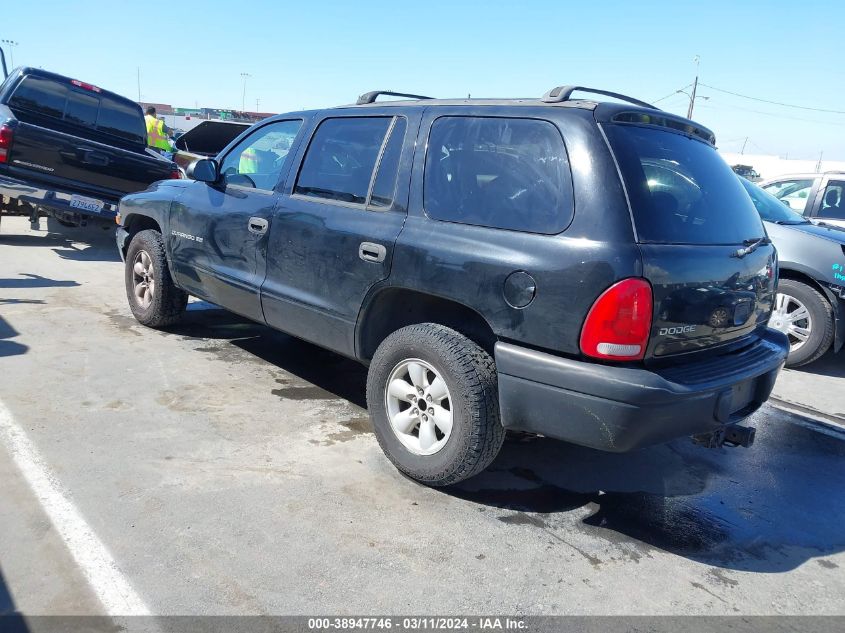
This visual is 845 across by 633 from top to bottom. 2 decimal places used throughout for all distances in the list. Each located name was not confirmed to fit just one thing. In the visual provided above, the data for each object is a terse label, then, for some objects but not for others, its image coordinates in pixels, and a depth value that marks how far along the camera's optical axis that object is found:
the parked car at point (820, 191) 7.93
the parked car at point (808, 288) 5.87
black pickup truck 7.82
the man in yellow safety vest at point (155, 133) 14.25
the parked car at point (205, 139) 11.91
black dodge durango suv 2.78
